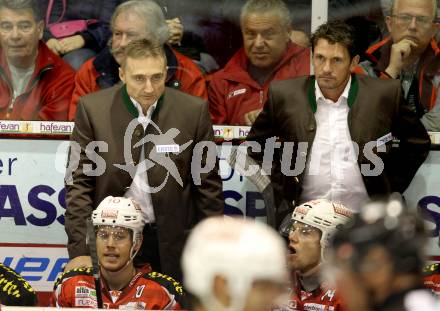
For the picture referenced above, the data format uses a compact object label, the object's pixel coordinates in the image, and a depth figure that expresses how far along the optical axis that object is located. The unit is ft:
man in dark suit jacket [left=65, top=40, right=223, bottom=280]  39.65
